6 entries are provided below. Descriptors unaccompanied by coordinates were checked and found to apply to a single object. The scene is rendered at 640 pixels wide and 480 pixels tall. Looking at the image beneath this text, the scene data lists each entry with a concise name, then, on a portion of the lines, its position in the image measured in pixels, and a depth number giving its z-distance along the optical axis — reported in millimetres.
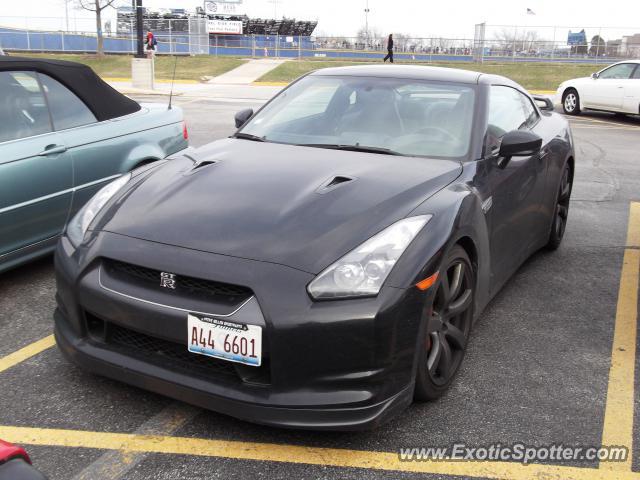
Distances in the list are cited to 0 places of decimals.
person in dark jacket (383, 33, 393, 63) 31541
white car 14812
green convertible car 4016
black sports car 2406
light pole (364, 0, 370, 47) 78250
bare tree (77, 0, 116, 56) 34969
